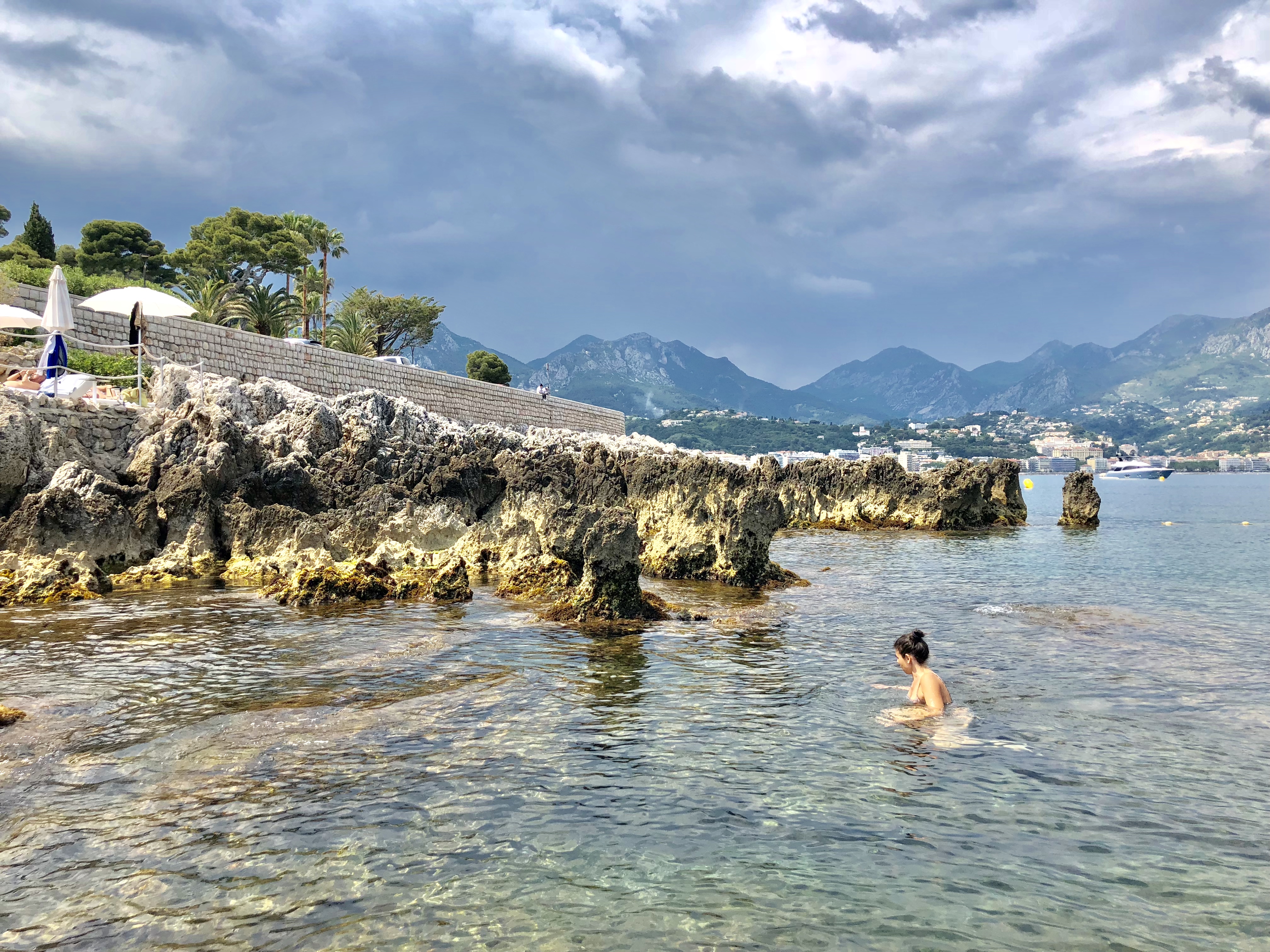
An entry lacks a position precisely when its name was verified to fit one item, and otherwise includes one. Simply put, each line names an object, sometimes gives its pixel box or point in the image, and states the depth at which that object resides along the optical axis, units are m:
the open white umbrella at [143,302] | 26.70
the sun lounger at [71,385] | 22.30
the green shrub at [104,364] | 26.02
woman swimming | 10.35
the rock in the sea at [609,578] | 15.38
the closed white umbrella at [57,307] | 23.12
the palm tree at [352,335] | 47.38
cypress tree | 53.75
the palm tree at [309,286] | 55.03
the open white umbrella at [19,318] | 24.55
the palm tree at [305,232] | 55.22
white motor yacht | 174.25
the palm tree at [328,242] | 55.28
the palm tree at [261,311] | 42.75
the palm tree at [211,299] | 37.38
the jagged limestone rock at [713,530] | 21.05
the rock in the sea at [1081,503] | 47.88
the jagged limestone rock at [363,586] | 17.22
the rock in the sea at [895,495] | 45.19
